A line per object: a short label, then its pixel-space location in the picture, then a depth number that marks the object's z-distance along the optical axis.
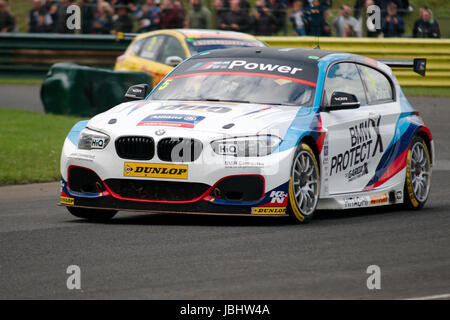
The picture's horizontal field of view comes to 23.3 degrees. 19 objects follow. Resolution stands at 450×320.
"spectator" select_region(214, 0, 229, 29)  24.98
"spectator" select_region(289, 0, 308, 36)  24.09
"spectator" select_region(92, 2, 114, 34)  27.11
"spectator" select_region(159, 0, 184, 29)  24.83
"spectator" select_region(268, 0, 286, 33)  25.25
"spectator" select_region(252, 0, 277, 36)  24.92
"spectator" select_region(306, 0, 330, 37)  21.47
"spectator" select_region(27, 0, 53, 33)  26.97
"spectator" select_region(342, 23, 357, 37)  25.45
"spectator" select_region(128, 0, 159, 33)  24.84
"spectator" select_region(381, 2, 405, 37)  25.02
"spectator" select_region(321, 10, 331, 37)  22.89
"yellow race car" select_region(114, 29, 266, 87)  18.55
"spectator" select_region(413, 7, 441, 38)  25.01
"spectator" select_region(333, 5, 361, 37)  25.33
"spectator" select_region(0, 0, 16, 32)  27.41
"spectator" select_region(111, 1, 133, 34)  25.58
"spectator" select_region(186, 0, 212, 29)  23.95
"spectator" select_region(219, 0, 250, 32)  24.75
